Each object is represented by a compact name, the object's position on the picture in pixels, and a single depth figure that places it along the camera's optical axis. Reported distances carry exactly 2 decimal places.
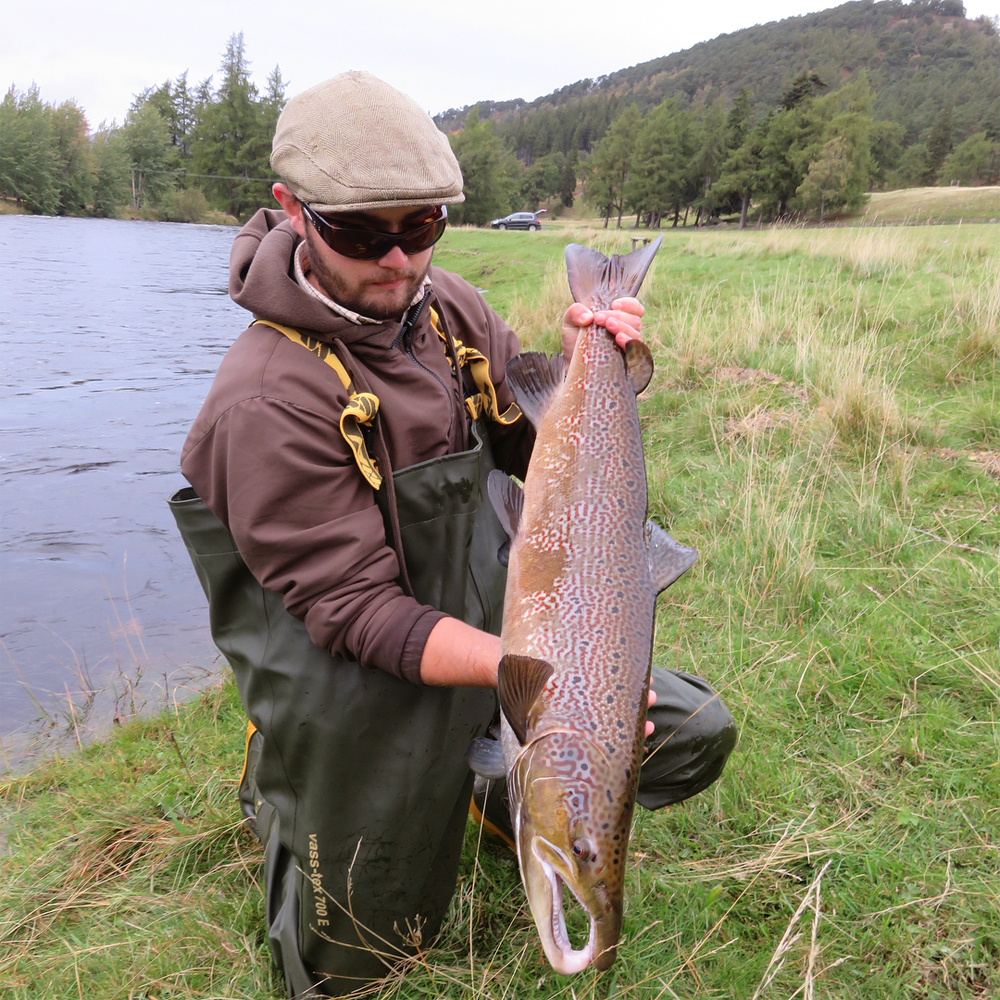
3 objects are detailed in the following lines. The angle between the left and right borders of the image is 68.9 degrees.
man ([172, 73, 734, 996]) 2.09
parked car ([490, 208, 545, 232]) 52.22
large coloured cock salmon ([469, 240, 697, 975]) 1.75
